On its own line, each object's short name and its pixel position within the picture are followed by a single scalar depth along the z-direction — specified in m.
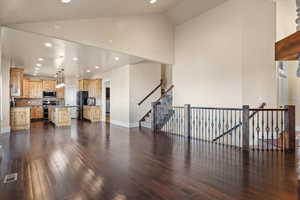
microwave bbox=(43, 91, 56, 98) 11.59
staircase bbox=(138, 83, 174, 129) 6.98
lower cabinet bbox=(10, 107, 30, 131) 7.28
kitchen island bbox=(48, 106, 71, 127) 8.34
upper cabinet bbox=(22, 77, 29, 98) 10.87
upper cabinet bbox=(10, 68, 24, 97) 7.72
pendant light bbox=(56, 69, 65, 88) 9.48
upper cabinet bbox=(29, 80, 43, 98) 11.20
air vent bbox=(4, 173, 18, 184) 2.60
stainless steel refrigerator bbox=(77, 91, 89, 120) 11.38
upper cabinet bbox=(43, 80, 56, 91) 11.62
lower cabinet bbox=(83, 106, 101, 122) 10.16
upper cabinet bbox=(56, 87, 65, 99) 12.14
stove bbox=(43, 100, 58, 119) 11.43
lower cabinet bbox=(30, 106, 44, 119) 11.07
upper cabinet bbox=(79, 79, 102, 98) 10.65
